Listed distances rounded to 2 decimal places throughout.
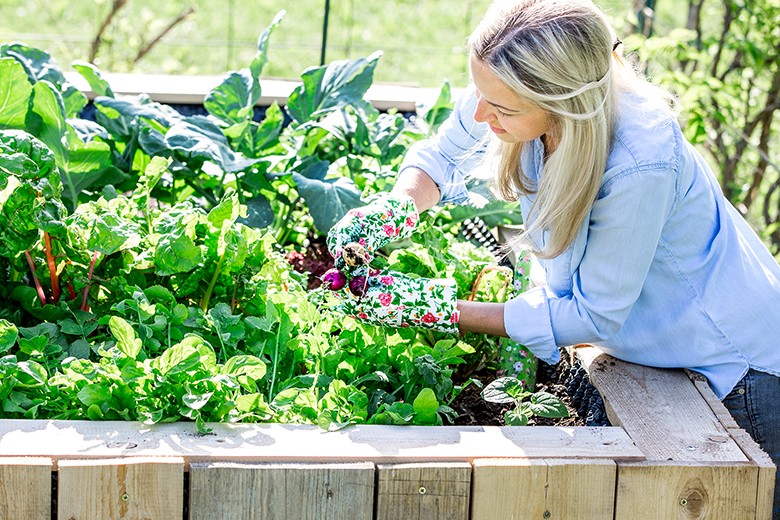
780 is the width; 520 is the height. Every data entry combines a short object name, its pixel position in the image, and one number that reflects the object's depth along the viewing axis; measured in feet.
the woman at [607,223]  6.70
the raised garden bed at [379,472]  6.39
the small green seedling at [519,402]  7.05
